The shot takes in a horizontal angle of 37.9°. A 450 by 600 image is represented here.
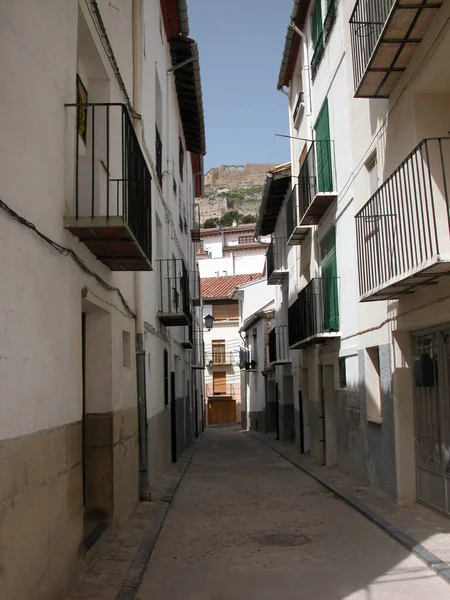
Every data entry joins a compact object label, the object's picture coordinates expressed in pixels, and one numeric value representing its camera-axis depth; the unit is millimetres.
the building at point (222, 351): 44219
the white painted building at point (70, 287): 4414
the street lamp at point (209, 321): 29547
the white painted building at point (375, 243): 7625
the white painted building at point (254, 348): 29891
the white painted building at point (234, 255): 56562
